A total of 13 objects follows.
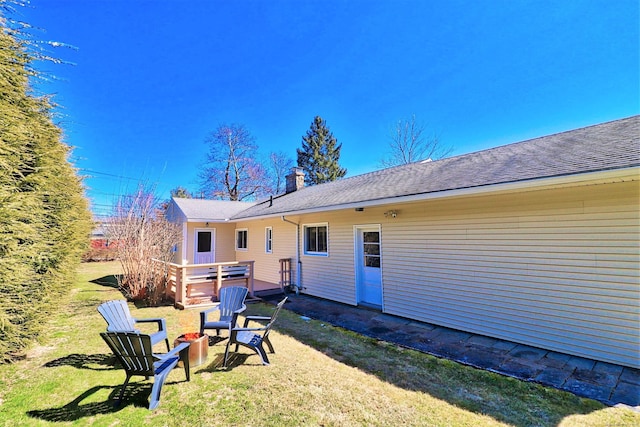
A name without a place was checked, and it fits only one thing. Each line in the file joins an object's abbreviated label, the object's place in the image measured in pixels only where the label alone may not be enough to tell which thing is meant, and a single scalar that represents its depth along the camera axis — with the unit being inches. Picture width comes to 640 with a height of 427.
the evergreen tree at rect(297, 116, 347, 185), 1182.3
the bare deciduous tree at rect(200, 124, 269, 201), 1015.0
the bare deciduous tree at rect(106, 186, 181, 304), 305.9
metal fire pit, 151.9
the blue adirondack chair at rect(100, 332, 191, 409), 113.3
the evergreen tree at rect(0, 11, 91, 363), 118.3
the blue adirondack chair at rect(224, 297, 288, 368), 153.9
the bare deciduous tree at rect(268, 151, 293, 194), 1149.1
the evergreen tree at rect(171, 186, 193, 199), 1192.3
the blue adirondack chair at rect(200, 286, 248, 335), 201.3
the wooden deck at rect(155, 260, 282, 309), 294.1
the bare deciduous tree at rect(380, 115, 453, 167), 745.0
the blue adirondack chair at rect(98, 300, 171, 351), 157.5
